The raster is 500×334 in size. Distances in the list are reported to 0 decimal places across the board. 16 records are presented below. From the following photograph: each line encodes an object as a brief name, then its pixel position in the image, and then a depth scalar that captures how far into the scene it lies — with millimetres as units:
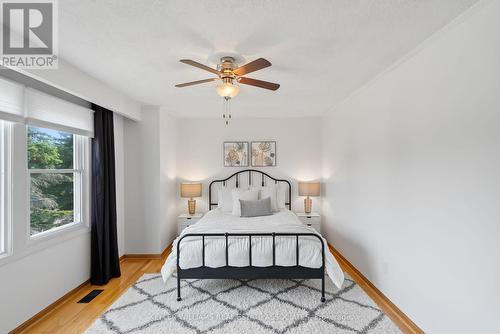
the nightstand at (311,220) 4555
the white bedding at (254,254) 2691
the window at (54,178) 2479
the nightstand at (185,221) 4465
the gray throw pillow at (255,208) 3994
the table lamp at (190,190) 4570
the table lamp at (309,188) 4656
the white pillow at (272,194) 4355
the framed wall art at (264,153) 4934
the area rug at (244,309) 2248
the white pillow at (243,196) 4188
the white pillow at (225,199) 4422
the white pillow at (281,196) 4539
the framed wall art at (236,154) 4934
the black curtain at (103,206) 3180
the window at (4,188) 2129
